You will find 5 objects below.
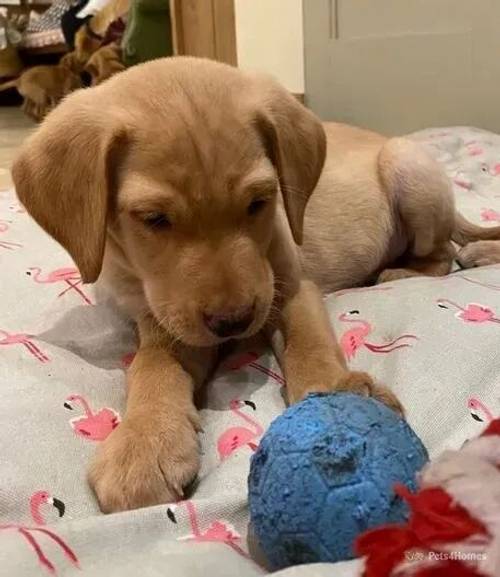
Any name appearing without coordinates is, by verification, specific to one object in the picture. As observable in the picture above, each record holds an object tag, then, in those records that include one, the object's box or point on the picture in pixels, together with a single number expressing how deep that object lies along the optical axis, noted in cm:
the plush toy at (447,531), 16
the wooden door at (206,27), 140
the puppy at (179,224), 29
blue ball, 21
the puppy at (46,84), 184
